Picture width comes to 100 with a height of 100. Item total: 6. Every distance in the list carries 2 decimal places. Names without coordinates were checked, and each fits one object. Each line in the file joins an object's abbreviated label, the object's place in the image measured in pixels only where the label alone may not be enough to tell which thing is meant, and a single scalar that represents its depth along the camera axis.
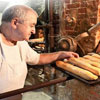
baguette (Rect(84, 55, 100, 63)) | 1.61
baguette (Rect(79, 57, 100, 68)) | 1.48
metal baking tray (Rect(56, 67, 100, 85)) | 1.18
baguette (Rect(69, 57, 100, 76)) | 1.33
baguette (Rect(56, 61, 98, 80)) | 1.23
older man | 1.25
